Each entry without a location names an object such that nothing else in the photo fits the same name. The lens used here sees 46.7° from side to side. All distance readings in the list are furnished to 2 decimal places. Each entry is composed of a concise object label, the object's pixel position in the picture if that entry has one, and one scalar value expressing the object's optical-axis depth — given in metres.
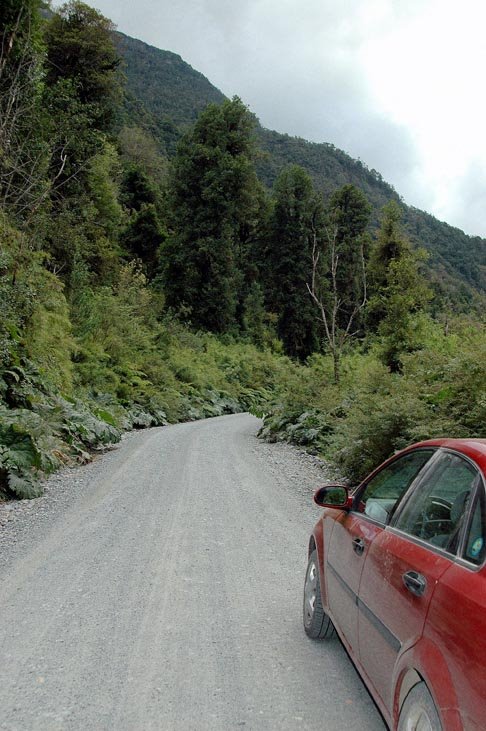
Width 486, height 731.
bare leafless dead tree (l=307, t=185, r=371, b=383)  45.94
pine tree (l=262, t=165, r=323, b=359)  50.28
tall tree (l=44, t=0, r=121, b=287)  24.98
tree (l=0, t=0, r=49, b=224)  16.67
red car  1.87
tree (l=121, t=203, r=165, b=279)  46.32
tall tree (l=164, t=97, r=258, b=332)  43.75
